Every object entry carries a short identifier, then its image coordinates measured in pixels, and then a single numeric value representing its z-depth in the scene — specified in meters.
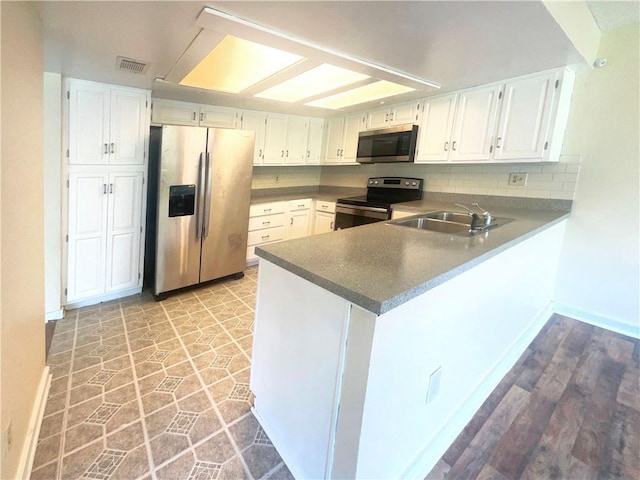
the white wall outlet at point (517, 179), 2.88
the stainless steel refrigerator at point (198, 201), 2.78
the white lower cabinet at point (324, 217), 4.12
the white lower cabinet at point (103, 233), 2.57
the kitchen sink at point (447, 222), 2.00
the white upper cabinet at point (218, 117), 3.54
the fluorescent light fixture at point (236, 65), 2.12
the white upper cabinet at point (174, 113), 3.27
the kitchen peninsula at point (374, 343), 0.98
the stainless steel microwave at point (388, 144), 3.32
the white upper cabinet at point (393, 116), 3.34
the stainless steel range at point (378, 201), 3.37
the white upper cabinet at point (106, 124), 2.45
